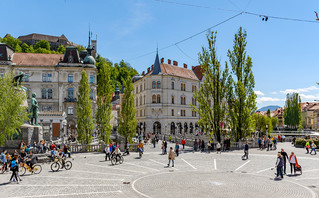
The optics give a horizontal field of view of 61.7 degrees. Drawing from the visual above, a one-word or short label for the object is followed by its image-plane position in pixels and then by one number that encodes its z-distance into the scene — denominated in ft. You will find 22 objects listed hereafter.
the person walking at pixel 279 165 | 50.60
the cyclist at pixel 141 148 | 78.46
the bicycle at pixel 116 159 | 67.26
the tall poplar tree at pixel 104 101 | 98.22
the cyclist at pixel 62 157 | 59.93
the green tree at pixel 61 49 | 367.66
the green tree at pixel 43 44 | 381.09
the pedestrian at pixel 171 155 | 63.76
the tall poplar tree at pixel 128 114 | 96.53
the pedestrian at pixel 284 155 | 55.65
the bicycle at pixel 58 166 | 58.65
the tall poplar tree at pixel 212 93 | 109.50
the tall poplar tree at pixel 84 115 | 95.91
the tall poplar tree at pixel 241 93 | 110.73
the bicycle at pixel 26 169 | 54.00
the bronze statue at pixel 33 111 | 85.56
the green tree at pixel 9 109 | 71.15
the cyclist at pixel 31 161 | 54.85
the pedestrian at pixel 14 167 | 45.98
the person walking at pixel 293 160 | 54.13
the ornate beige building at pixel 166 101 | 200.34
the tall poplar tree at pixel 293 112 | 251.60
